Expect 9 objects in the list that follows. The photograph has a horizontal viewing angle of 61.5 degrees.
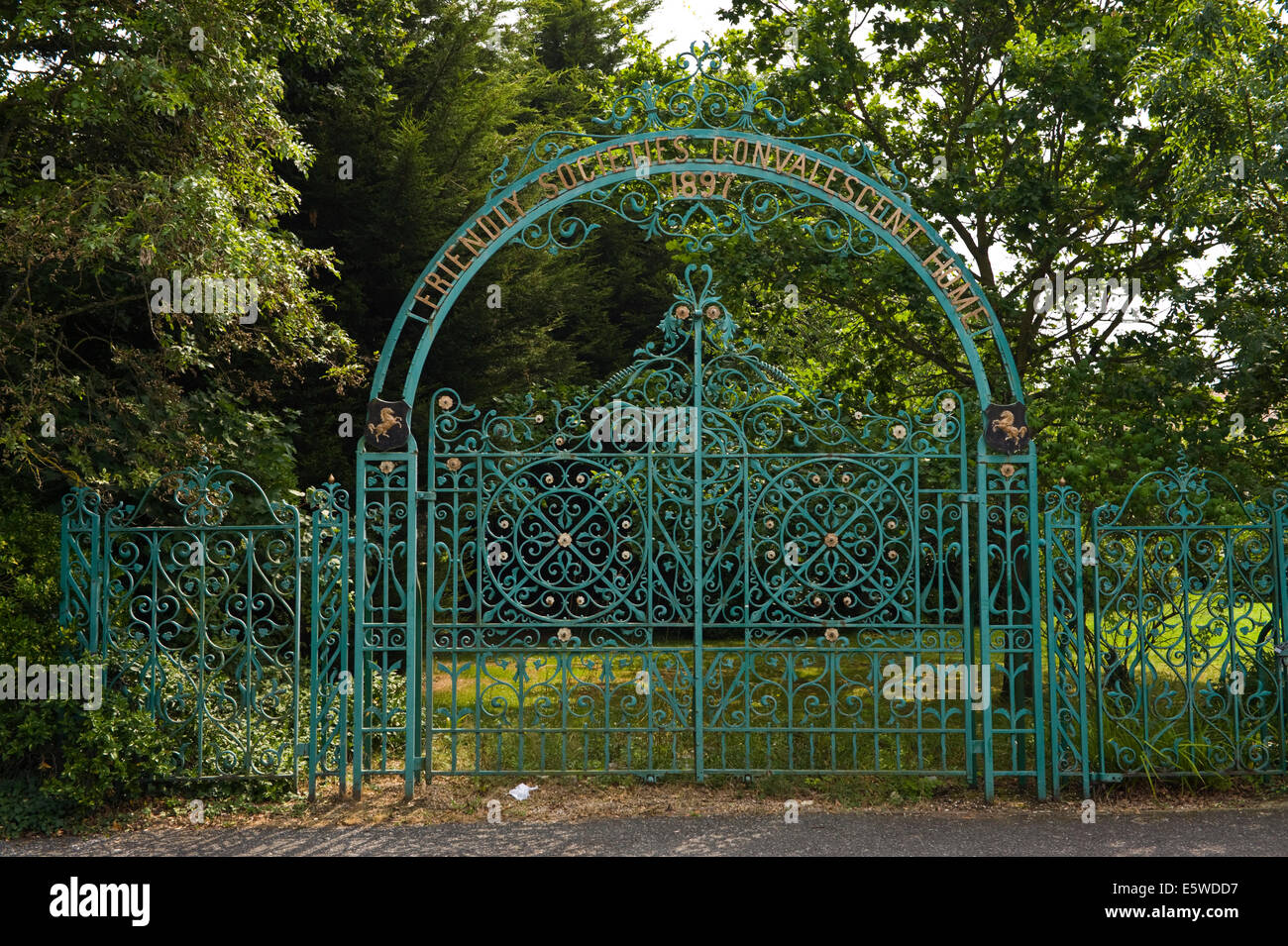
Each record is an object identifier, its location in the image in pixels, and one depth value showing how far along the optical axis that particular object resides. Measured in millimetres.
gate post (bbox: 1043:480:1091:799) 6129
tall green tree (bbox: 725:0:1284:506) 7754
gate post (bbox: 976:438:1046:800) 6137
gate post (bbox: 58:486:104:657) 6184
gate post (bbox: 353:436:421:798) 6234
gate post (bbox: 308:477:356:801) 6176
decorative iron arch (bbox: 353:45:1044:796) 6250
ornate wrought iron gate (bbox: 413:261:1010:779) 6293
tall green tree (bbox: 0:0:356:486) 6914
